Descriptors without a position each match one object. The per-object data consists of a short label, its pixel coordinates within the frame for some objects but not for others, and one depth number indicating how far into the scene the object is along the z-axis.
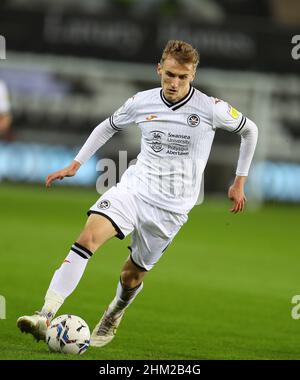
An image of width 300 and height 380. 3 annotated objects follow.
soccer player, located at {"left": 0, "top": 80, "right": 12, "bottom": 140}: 24.30
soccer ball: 14.54
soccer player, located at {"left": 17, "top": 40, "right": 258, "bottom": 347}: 15.58
